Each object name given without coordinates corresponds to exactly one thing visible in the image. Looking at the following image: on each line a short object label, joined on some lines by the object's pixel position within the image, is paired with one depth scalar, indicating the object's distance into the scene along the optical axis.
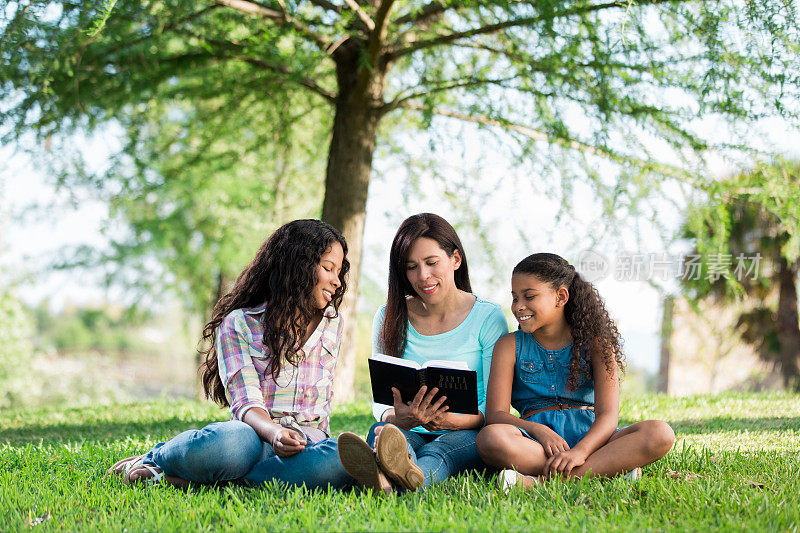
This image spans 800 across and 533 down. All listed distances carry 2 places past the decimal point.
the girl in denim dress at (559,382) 2.94
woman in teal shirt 3.12
